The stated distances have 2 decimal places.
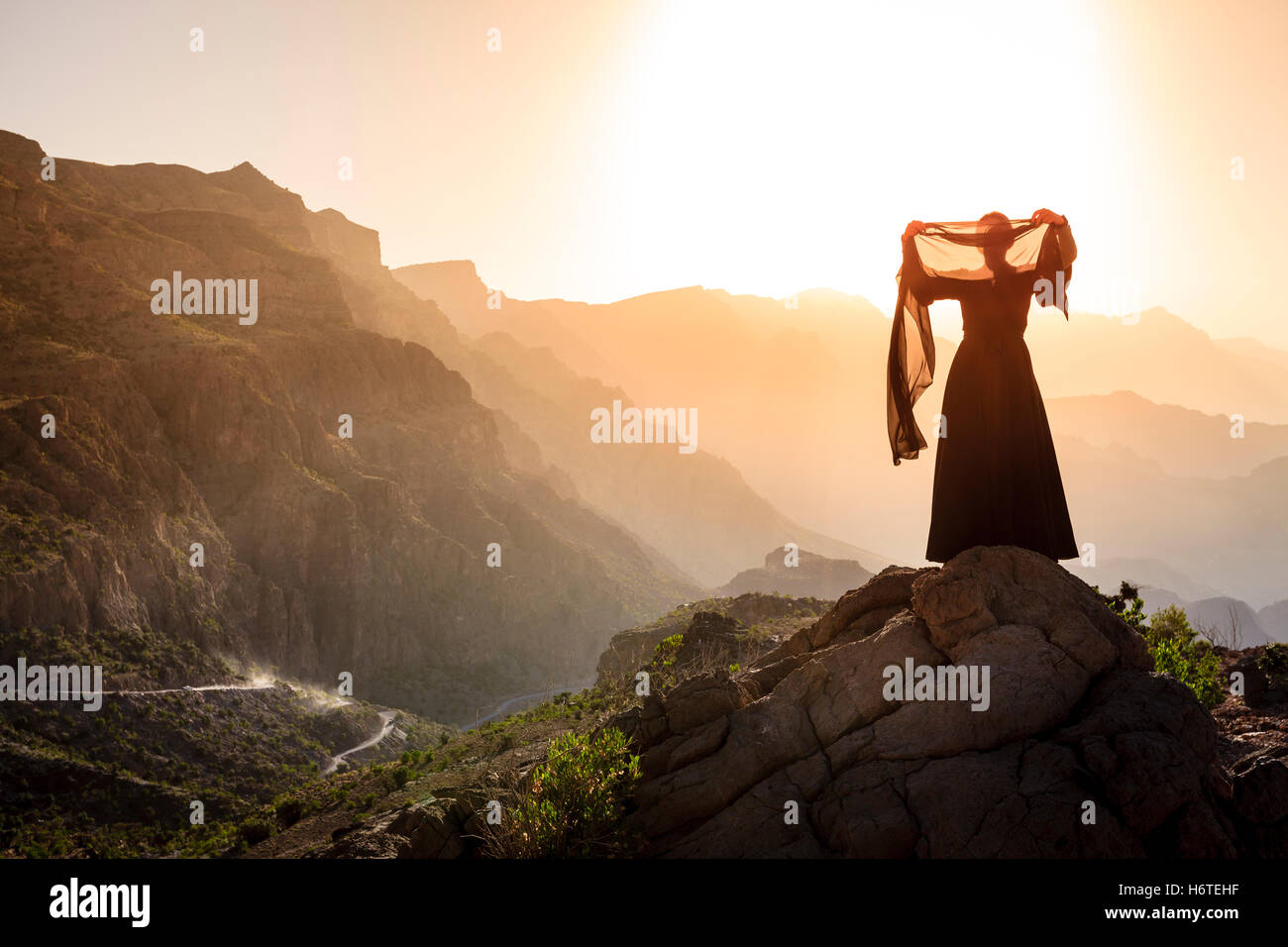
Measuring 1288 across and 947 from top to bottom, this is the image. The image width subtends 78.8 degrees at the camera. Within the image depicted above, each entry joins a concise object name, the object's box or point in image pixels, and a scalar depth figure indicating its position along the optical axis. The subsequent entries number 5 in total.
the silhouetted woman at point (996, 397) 8.30
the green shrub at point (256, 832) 15.58
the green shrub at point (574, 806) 6.89
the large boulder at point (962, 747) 6.30
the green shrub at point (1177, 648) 9.72
